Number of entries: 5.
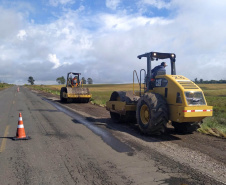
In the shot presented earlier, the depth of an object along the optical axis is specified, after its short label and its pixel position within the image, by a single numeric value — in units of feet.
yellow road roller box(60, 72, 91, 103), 64.03
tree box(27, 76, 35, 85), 576.12
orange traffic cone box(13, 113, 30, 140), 22.29
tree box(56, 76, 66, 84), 504.84
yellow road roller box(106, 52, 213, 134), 21.26
